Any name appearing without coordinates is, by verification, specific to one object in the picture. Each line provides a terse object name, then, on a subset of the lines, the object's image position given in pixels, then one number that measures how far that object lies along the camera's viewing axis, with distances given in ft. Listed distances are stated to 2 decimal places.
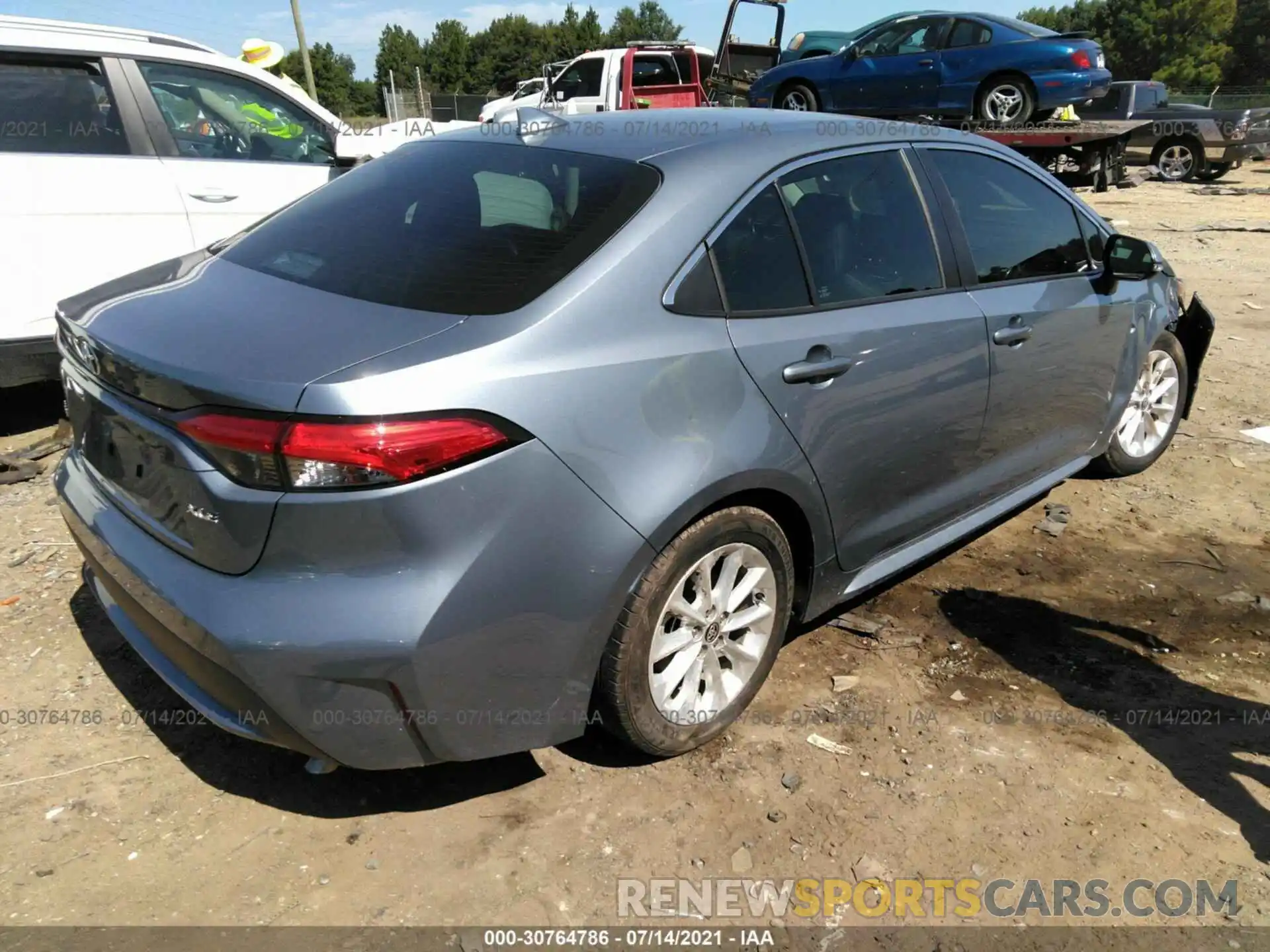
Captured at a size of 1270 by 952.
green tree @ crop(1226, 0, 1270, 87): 183.52
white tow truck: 51.62
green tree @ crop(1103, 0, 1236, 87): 173.78
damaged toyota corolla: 6.57
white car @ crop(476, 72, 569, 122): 58.13
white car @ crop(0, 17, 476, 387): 14.79
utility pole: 87.51
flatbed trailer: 39.99
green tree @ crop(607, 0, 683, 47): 317.54
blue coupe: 39.58
